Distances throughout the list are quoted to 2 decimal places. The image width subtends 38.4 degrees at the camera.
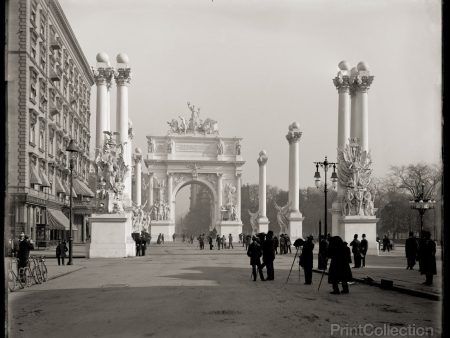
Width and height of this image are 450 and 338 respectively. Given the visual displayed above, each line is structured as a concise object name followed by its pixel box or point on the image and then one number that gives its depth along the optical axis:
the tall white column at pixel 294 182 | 59.22
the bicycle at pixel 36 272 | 19.80
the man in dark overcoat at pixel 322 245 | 24.05
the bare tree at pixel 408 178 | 48.00
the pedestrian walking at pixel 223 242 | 59.05
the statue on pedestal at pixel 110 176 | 35.66
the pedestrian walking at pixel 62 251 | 30.30
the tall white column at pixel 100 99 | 39.97
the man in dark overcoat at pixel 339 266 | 17.05
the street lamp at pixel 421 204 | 32.99
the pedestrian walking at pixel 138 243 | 39.47
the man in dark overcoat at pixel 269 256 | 21.55
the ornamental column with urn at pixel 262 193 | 74.69
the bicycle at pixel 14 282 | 17.84
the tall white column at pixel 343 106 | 42.34
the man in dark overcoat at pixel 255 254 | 21.21
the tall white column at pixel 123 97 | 40.78
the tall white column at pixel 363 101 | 40.09
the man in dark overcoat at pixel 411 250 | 26.16
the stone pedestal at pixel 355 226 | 37.31
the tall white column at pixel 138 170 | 73.31
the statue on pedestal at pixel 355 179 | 37.62
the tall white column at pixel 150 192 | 87.88
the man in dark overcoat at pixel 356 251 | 27.02
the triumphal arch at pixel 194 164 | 88.62
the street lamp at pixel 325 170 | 37.83
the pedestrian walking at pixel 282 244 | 44.80
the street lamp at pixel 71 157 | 29.58
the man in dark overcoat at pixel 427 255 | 19.06
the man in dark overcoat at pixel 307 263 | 20.30
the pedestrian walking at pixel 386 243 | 50.27
